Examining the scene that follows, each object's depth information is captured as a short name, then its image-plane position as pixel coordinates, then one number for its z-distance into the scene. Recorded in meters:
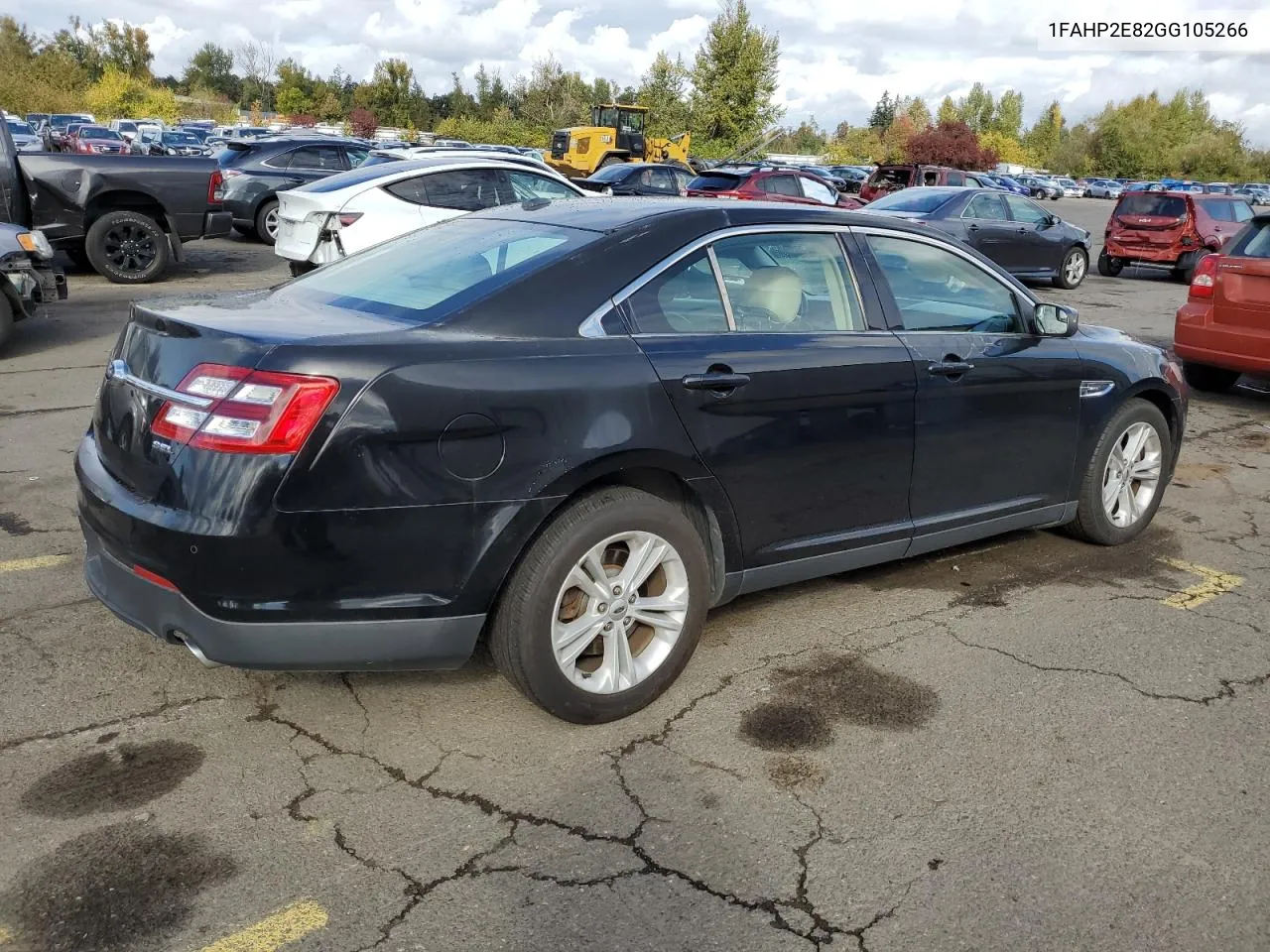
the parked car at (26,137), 32.41
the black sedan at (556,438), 3.03
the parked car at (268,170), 17.45
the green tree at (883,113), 120.12
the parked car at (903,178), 24.27
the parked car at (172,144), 35.49
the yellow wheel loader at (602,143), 36.88
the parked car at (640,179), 20.02
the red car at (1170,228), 19.56
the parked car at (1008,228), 15.89
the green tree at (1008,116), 121.81
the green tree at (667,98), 58.00
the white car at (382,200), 11.50
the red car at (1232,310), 8.60
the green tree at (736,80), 53.94
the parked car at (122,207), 12.68
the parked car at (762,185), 19.12
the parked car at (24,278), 8.95
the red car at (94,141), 29.34
